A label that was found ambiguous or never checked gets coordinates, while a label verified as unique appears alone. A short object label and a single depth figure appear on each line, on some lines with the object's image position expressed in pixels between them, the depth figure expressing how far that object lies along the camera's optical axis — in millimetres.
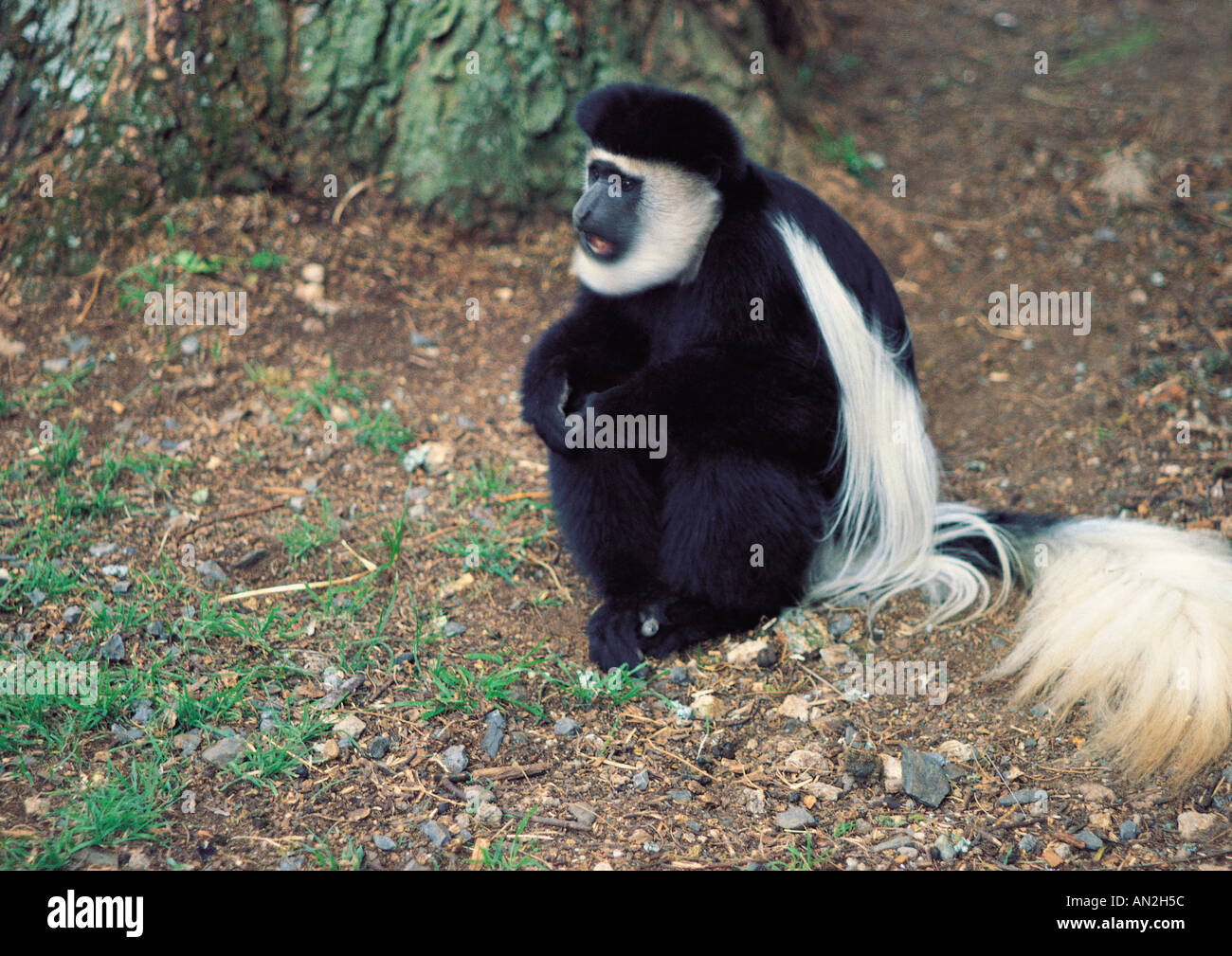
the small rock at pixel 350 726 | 2295
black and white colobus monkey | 2520
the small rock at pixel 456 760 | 2238
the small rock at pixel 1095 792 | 2178
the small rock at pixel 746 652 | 2652
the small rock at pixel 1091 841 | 2066
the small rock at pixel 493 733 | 2305
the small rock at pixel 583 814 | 2121
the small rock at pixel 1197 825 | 2070
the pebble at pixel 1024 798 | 2195
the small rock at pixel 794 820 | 2142
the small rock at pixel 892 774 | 2262
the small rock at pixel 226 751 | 2203
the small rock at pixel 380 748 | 2252
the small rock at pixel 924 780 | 2209
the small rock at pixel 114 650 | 2412
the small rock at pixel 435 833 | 2049
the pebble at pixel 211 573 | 2689
